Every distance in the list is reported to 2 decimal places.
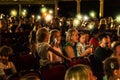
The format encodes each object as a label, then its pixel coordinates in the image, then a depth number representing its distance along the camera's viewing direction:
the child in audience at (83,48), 4.75
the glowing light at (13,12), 25.94
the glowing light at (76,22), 12.18
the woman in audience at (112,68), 2.86
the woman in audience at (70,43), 4.36
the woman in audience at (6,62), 3.85
